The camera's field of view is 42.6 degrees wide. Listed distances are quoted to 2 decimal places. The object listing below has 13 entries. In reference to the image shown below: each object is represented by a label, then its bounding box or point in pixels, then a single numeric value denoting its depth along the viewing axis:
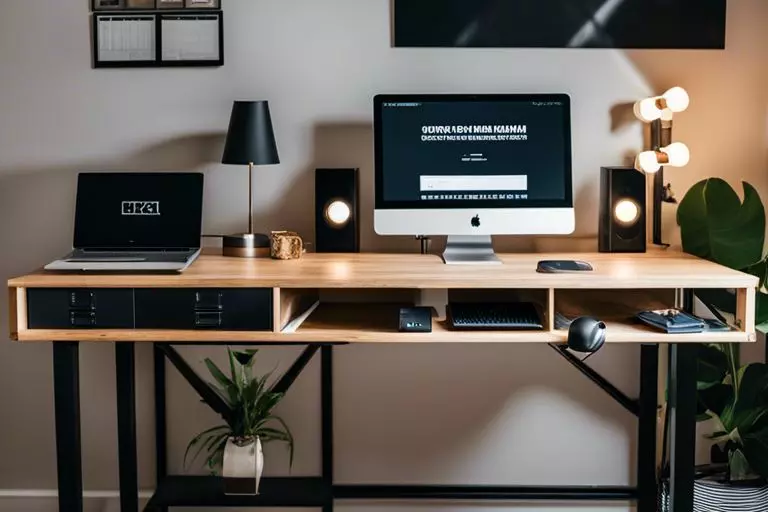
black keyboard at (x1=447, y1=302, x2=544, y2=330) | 2.45
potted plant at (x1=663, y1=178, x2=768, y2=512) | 2.78
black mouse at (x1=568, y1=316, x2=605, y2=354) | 2.36
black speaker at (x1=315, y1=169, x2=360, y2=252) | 2.92
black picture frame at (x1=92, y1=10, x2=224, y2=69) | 3.00
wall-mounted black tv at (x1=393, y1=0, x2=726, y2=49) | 2.98
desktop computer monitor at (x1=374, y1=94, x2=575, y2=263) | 2.77
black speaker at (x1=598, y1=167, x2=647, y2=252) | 2.89
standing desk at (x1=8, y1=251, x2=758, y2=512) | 2.41
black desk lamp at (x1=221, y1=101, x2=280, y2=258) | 2.81
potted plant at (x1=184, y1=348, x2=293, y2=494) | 2.91
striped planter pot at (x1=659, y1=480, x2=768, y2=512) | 2.88
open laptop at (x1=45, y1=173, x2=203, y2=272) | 2.74
